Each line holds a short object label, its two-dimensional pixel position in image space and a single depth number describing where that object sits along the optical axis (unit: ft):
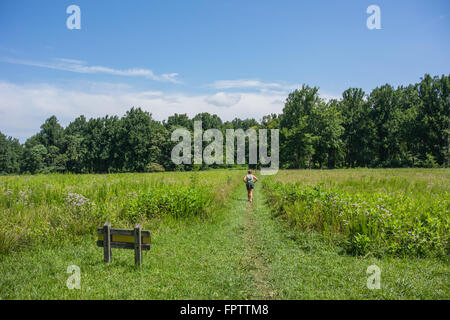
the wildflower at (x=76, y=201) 28.80
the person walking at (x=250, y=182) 51.31
